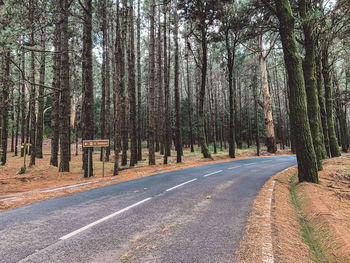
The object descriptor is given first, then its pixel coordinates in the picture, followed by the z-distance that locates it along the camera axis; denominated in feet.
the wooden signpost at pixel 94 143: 36.50
